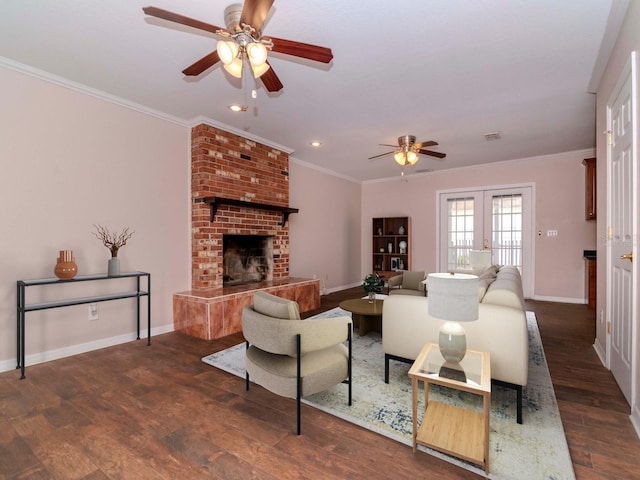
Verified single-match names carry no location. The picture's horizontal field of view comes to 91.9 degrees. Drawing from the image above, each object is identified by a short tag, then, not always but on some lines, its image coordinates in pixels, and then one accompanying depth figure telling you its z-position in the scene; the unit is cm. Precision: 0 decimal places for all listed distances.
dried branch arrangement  311
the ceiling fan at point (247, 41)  165
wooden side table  152
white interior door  200
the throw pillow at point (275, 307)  194
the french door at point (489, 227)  570
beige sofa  190
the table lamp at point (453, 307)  175
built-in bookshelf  691
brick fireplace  365
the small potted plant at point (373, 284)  357
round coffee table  346
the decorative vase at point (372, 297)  367
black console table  251
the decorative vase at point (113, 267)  303
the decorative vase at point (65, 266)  271
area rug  153
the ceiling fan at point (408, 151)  416
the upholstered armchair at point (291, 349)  181
